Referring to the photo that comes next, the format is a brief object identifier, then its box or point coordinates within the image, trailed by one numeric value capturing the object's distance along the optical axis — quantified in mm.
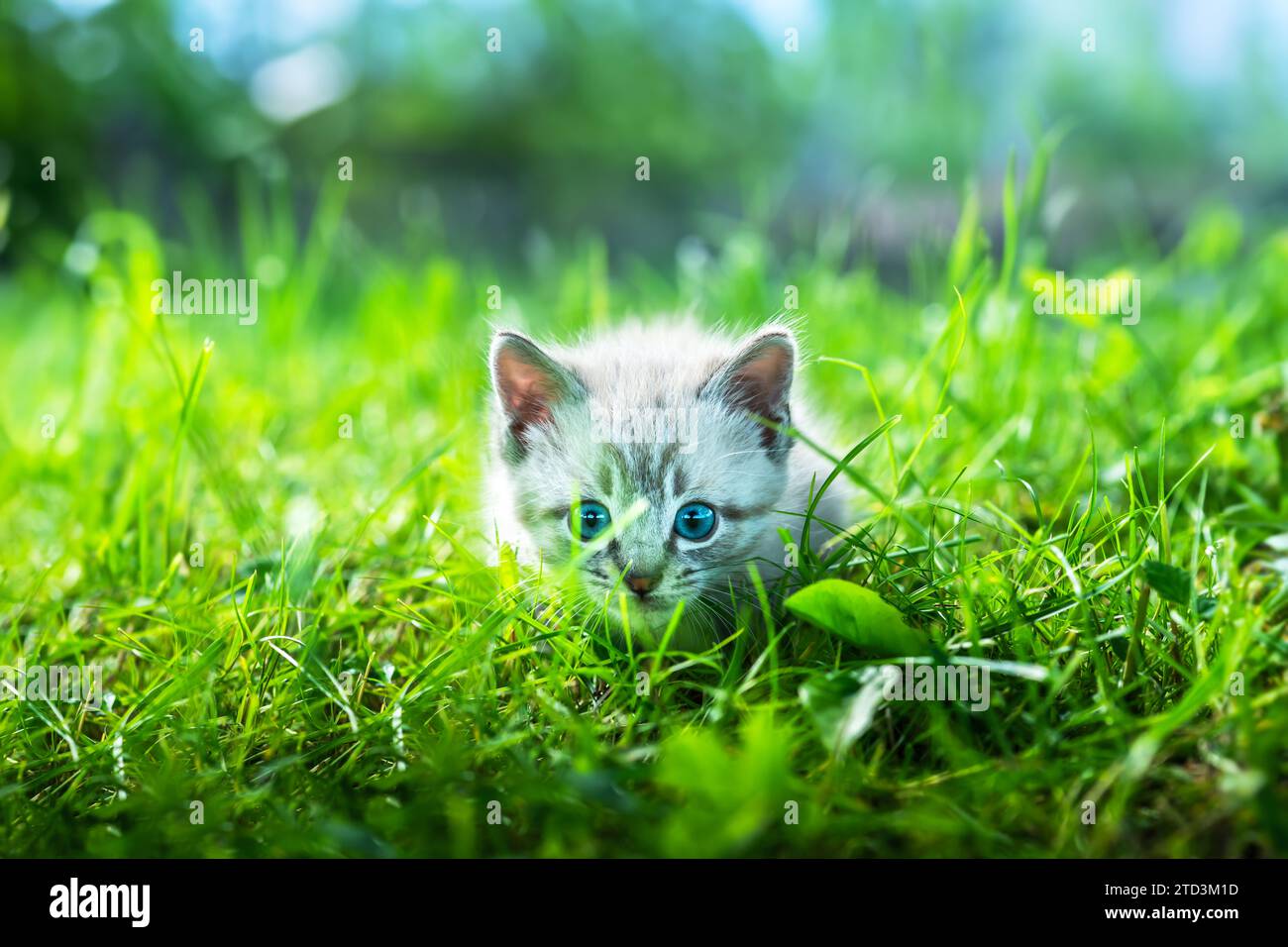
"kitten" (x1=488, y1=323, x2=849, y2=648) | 338
